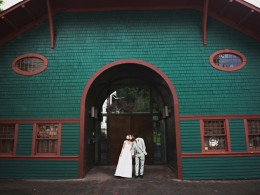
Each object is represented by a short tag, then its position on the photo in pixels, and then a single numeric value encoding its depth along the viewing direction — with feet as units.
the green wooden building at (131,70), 27.25
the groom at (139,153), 27.76
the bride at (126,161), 27.78
